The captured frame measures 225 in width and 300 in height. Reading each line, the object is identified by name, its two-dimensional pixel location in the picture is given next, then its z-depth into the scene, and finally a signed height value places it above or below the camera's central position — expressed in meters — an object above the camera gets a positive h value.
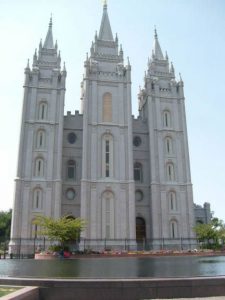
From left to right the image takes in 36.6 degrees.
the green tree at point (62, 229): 33.59 +1.51
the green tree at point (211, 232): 40.66 +1.38
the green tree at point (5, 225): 64.72 +3.66
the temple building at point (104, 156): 42.34 +11.41
